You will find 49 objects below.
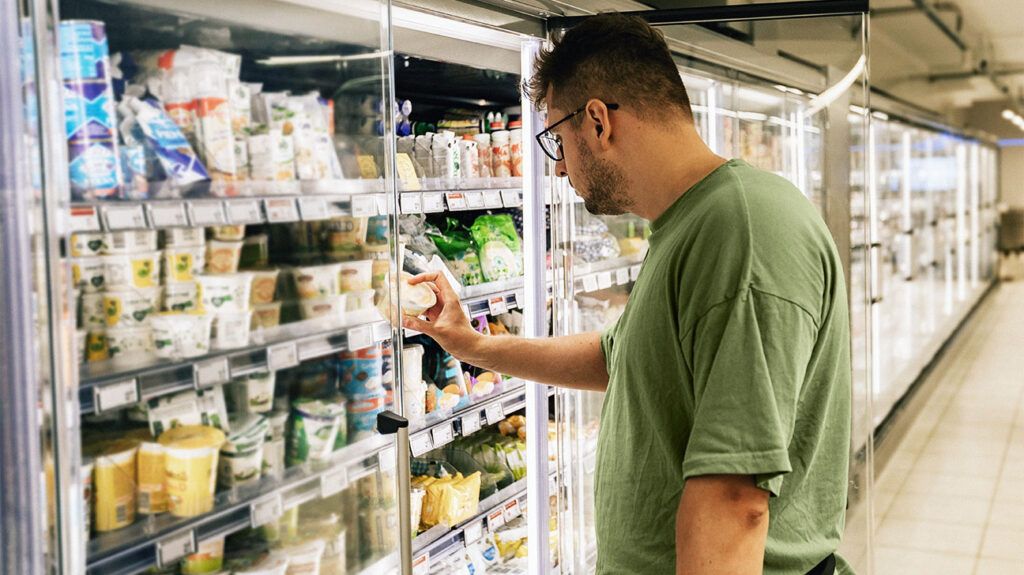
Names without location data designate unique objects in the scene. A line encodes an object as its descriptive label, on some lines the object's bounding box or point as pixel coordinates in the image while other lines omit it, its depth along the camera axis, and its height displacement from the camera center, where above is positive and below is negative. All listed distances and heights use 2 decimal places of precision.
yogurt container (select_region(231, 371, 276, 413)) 1.65 -0.28
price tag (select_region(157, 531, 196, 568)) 1.40 -0.47
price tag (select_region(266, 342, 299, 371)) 1.57 -0.21
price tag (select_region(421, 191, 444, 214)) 2.41 +0.06
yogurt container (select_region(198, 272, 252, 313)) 1.54 -0.10
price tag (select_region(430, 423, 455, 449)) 2.50 -0.55
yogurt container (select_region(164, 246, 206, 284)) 1.51 -0.05
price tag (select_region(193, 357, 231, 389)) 1.43 -0.21
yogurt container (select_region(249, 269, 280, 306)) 1.62 -0.10
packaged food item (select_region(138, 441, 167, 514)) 1.44 -0.37
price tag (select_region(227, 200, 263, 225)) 1.48 +0.03
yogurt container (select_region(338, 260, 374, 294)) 1.75 -0.09
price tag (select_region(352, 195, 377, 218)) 1.73 +0.04
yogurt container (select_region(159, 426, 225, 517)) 1.47 -0.37
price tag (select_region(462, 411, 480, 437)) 2.63 -0.55
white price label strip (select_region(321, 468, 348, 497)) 1.69 -0.45
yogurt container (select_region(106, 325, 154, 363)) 1.37 -0.16
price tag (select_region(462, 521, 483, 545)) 2.69 -0.87
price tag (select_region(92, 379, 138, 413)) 1.27 -0.22
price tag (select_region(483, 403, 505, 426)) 2.74 -0.54
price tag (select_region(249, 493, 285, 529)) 1.56 -0.46
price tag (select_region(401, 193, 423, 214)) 2.35 +0.06
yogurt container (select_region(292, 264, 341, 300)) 1.70 -0.09
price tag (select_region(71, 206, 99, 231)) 1.24 +0.02
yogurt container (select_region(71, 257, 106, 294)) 1.31 -0.06
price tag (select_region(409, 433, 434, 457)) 2.42 -0.55
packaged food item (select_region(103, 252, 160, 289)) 1.38 -0.06
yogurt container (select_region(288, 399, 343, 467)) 1.72 -0.37
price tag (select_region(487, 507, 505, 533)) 2.81 -0.87
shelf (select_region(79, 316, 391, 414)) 1.29 -0.20
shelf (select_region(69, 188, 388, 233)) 1.27 +0.03
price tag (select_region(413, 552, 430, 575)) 2.41 -0.86
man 1.32 -0.18
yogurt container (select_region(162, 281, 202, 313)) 1.50 -0.10
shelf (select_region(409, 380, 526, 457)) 2.47 -0.54
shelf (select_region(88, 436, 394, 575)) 1.35 -0.44
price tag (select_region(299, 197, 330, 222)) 1.61 +0.03
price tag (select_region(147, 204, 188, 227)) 1.35 +0.02
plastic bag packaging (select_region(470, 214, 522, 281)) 2.94 -0.07
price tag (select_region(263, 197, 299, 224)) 1.55 +0.03
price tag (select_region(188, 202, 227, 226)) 1.42 +0.03
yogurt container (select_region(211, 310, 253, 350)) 1.54 -0.16
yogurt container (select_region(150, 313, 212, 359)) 1.44 -0.16
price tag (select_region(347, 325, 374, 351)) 1.73 -0.20
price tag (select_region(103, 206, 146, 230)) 1.29 +0.02
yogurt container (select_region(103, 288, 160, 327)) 1.38 -0.11
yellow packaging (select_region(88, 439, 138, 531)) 1.37 -0.36
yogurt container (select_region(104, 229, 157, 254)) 1.39 -0.01
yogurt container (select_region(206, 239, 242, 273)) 1.58 -0.04
